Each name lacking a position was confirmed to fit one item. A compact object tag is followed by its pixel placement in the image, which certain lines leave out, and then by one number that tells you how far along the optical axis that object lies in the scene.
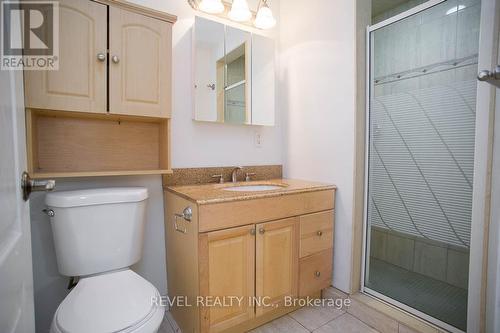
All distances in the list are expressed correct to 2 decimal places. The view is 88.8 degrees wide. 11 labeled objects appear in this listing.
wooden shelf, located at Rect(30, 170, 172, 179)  1.13
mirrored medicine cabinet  1.67
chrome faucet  1.83
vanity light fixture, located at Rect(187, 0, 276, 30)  1.65
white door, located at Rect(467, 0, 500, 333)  1.11
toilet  0.91
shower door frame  1.38
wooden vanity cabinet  1.22
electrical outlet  2.00
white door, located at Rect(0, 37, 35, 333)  0.45
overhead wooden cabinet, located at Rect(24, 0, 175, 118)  1.12
